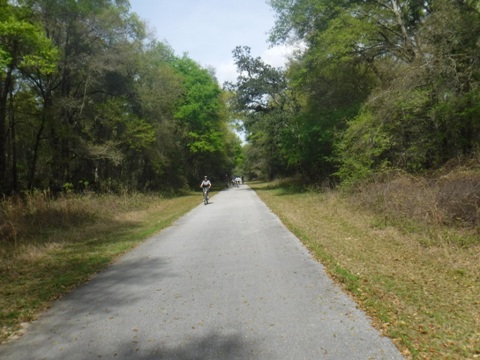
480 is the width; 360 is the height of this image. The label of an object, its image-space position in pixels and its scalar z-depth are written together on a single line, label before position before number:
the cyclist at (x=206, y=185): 22.06
